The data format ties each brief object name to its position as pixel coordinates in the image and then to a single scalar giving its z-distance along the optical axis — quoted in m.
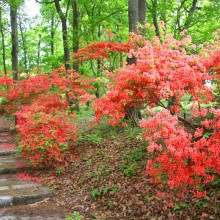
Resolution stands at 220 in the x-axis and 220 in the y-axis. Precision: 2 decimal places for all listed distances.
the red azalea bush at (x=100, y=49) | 8.35
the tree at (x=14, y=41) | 11.35
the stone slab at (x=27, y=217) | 5.06
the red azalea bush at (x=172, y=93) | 3.17
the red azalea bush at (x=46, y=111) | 6.99
